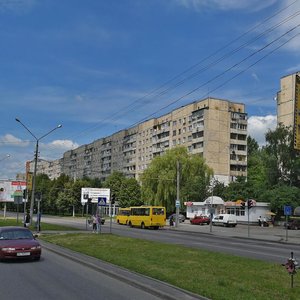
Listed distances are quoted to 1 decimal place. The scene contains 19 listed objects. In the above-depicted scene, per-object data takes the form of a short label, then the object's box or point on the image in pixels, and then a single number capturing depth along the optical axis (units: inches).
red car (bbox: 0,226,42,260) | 649.0
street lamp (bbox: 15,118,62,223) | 1613.4
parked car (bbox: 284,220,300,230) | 2370.8
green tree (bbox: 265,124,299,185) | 2878.9
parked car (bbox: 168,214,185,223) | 2992.1
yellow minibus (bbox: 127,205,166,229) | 2085.4
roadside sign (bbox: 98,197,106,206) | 1390.3
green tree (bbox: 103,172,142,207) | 3964.1
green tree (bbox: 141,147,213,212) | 2967.5
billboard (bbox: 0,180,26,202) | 2867.9
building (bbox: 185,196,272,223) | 2765.7
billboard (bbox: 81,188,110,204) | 2802.7
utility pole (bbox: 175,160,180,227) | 2200.7
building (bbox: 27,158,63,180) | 7406.5
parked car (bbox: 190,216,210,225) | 2689.5
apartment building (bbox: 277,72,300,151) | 3828.7
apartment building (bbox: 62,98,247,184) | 4180.6
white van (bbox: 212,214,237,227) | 2524.6
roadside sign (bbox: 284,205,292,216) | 1480.8
